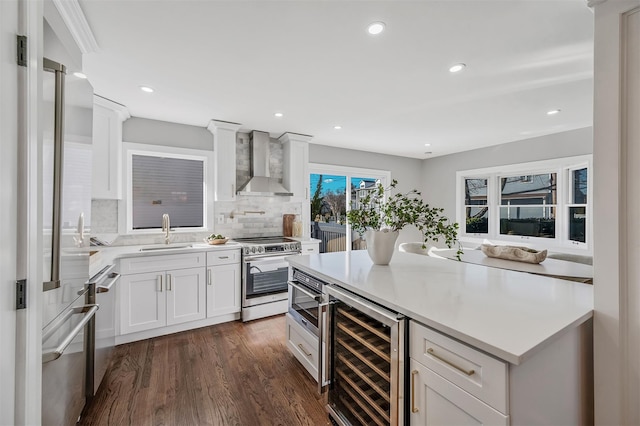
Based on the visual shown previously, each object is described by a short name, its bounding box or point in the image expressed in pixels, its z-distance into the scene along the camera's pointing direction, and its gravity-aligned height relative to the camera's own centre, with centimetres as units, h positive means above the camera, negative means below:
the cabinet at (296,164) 420 +77
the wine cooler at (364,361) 121 -77
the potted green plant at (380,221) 189 -5
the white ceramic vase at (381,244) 200 -23
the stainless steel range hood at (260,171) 390 +61
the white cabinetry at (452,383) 89 -61
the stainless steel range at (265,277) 331 -79
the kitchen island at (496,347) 89 -49
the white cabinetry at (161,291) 275 -82
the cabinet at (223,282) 316 -81
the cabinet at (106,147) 289 +71
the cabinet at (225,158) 364 +75
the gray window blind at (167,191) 346 +29
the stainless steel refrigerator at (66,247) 111 -16
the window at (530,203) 411 +18
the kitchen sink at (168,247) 304 -39
